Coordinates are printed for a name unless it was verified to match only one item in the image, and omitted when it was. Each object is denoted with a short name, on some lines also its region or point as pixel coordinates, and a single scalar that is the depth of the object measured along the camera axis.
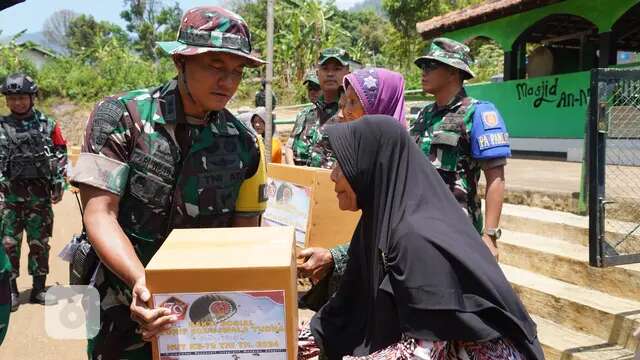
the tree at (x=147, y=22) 44.84
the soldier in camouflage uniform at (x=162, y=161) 1.65
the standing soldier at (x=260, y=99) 7.40
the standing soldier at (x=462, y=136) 2.96
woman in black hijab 1.49
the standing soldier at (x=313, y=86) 5.30
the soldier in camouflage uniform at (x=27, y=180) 5.04
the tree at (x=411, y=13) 24.22
